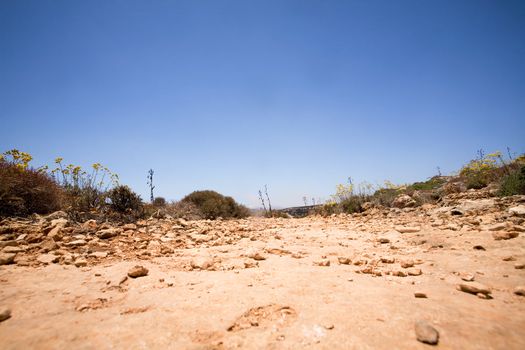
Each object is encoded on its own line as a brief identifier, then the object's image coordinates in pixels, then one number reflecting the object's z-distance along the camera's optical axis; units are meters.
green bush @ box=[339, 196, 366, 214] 11.28
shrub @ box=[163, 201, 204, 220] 10.03
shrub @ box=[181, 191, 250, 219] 11.80
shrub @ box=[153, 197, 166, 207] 13.62
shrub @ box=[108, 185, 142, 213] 7.36
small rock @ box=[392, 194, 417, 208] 9.77
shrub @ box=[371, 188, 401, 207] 10.96
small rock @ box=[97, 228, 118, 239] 4.57
